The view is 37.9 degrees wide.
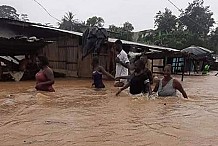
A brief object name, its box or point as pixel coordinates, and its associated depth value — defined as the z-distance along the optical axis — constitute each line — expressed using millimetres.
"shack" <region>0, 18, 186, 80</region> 15820
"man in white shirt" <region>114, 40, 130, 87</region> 10508
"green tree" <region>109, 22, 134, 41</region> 36319
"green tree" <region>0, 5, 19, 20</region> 43241
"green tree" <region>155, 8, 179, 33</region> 40594
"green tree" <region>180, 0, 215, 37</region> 41500
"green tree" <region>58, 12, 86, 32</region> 38153
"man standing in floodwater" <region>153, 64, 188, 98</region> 8117
